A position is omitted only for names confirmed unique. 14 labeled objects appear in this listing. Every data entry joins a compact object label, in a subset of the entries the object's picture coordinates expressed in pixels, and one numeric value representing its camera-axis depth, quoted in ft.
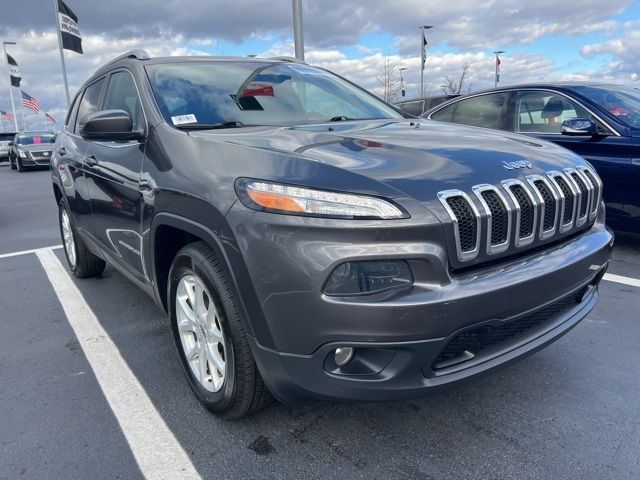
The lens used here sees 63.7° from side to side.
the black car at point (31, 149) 62.85
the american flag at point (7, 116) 131.54
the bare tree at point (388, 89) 105.70
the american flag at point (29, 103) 95.72
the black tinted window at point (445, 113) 20.90
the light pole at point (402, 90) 110.14
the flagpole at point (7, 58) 97.96
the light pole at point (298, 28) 29.19
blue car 15.08
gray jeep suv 5.76
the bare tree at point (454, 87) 108.27
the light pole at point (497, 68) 103.24
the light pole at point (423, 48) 84.58
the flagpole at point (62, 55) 59.31
